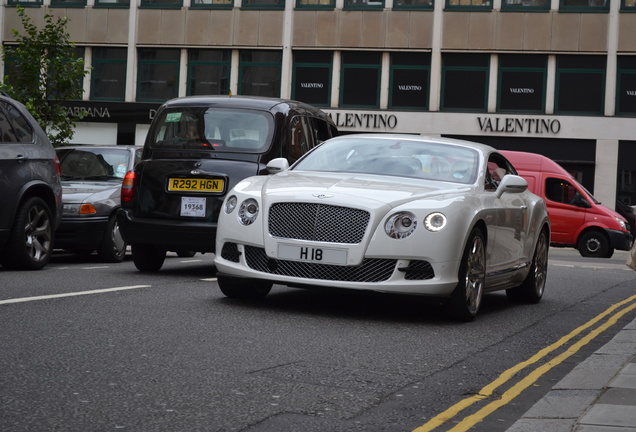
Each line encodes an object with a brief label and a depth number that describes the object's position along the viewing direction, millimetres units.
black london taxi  11594
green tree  23734
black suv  11539
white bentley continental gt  8328
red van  26625
